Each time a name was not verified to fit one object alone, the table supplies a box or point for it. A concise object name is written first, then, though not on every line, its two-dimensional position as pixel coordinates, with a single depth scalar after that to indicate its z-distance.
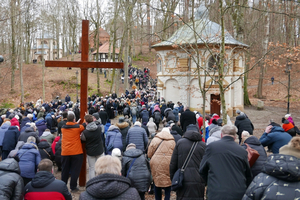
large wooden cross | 7.54
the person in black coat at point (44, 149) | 7.81
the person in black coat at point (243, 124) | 11.03
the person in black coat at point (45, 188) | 4.37
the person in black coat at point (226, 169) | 4.12
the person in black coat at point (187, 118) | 12.90
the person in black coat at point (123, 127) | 9.62
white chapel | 24.31
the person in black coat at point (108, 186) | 3.24
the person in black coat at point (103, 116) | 15.54
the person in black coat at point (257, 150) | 5.39
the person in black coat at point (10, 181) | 4.18
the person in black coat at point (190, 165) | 5.12
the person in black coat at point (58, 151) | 8.71
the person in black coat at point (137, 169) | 5.55
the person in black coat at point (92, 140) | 7.21
